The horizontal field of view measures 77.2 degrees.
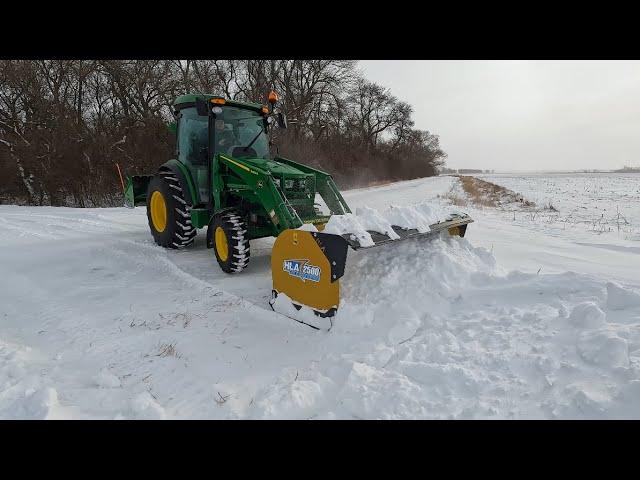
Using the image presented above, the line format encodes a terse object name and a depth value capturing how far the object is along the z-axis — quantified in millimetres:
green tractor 3830
